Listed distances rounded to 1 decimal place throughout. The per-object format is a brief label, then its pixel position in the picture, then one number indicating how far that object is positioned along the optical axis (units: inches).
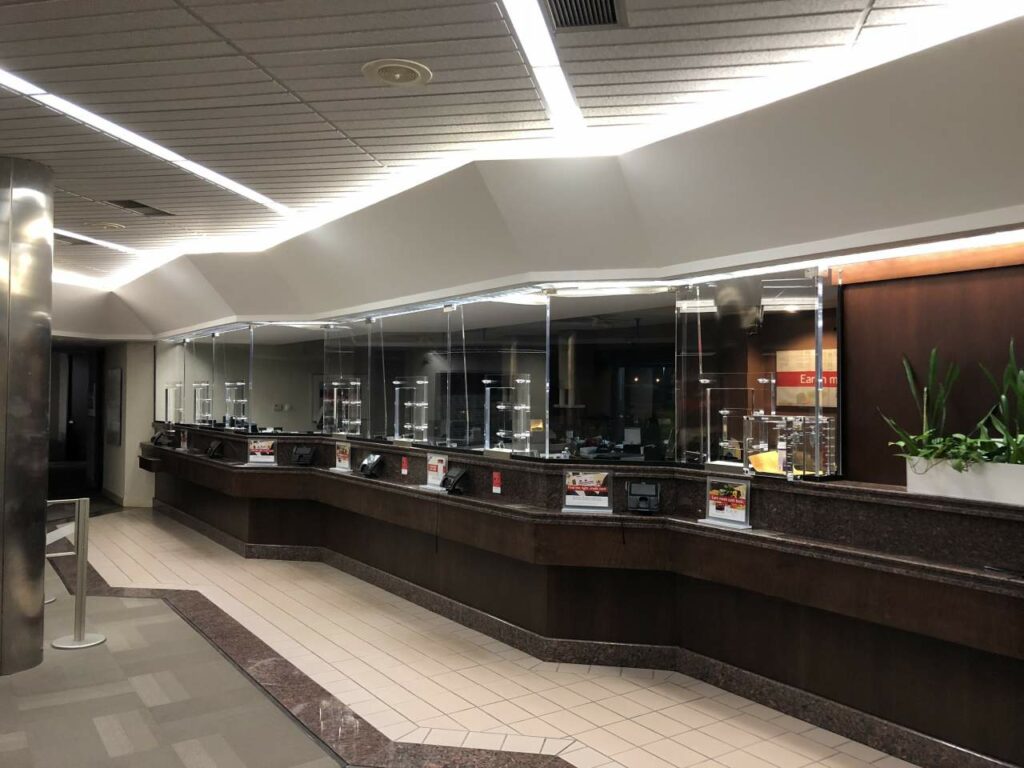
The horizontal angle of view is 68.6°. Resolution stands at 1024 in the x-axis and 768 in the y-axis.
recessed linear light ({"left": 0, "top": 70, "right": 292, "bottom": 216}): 142.5
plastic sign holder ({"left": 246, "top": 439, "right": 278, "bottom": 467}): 312.7
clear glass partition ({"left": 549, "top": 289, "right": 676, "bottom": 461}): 200.2
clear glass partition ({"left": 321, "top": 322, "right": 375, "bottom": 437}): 297.4
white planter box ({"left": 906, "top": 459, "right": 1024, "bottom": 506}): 125.8
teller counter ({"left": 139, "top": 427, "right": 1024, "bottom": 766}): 130.3
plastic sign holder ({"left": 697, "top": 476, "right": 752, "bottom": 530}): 169.8
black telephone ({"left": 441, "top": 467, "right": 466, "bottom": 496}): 223.6
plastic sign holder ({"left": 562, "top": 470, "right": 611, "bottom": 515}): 191.5
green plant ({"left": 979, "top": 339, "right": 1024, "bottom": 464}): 127.0
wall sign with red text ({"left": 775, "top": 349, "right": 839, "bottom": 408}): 174.2
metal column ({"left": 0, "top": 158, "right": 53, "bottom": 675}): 176.9
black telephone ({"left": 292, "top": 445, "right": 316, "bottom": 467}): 307.1
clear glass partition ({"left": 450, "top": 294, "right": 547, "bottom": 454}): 214.1
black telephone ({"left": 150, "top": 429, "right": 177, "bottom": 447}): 419.4
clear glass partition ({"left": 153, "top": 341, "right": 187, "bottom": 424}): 429.4
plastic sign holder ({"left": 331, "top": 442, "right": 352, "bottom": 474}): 288.7
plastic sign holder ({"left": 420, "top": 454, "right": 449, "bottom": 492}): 234.1
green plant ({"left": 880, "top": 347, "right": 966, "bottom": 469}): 133.5
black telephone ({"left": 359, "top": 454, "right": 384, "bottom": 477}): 266.8
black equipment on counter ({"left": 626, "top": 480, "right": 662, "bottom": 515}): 185.6
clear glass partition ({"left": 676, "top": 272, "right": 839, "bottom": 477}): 169.9
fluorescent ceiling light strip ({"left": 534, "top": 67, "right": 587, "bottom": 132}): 138.2
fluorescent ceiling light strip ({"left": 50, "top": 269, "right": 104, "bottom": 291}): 382.9
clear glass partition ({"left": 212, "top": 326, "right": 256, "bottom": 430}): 349.4
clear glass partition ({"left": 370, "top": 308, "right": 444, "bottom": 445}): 254.4
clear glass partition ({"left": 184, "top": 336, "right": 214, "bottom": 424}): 389.1
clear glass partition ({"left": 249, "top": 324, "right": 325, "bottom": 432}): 327.9
